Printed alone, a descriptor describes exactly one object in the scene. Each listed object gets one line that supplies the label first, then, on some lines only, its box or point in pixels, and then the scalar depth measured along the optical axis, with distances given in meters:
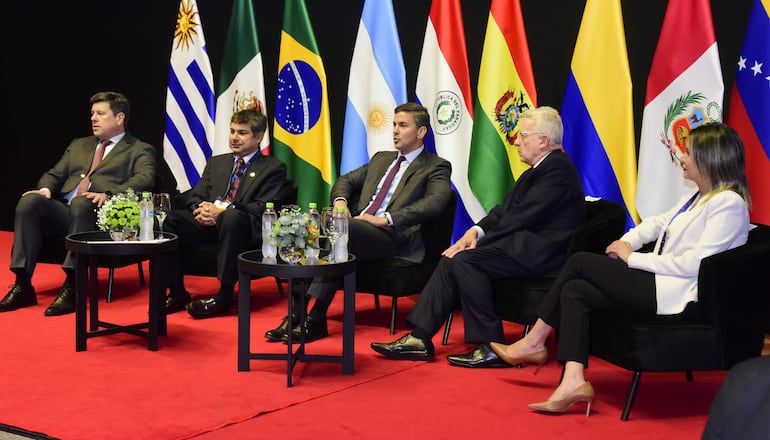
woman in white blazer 3.18
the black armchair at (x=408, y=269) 4.50
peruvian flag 4.41
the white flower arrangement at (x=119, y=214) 4.21
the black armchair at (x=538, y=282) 3.91
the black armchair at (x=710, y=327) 3.11
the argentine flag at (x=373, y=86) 5.50
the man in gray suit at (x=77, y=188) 5.06
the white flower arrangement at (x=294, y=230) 3.66
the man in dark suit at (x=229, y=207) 4.88
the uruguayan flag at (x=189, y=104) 6.33
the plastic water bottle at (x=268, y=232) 3.88
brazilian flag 5.84
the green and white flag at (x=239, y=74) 6.11
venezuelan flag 4.20
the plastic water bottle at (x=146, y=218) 4.31
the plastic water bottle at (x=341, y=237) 3.84
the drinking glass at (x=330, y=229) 3.85
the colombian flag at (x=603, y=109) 4.69
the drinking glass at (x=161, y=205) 4.46
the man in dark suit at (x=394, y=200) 4.45
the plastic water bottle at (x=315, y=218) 3.74
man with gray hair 3.99
